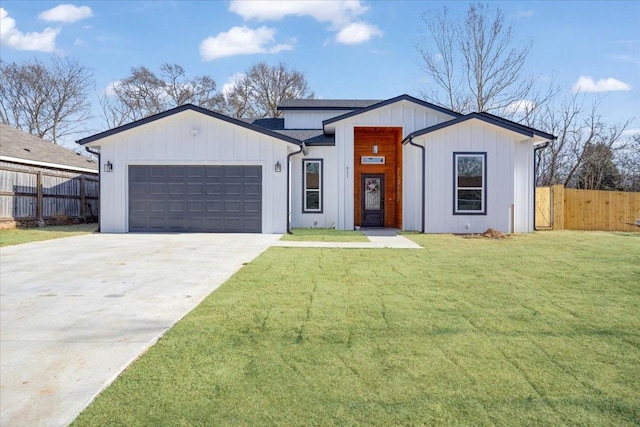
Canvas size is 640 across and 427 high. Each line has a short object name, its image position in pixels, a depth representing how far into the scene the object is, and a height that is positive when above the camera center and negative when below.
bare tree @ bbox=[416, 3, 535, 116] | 22.00 +7.56
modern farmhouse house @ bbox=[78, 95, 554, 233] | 12.74 +0.97
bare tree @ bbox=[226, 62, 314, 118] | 32.72 +8.74
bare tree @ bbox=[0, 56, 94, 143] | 29.62 +7.71
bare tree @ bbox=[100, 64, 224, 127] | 32.31 +8.43
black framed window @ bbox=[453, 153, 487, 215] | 12.75 +0.56
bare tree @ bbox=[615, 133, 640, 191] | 24.06 +2.21
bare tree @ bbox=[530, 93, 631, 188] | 24.19 +3.31
